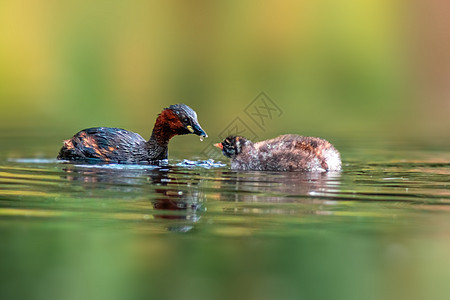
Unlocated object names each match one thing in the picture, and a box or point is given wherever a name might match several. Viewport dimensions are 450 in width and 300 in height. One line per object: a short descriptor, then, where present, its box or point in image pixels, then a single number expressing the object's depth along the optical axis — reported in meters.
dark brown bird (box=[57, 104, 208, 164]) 11.91
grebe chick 10.89
